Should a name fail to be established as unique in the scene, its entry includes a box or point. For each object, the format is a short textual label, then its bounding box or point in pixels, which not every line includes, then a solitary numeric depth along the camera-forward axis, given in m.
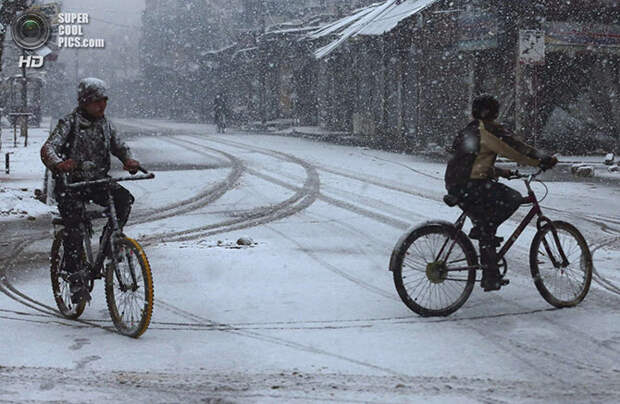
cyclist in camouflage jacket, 11.33
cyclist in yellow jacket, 11.93
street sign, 40.19
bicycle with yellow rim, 10.65
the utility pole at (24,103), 58.94
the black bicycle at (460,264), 11.89
